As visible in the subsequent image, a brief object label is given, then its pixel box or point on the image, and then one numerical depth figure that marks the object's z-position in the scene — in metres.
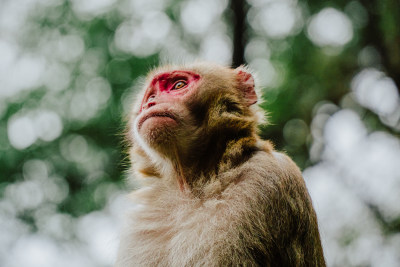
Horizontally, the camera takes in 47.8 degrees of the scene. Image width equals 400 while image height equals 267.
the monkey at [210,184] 2.88
